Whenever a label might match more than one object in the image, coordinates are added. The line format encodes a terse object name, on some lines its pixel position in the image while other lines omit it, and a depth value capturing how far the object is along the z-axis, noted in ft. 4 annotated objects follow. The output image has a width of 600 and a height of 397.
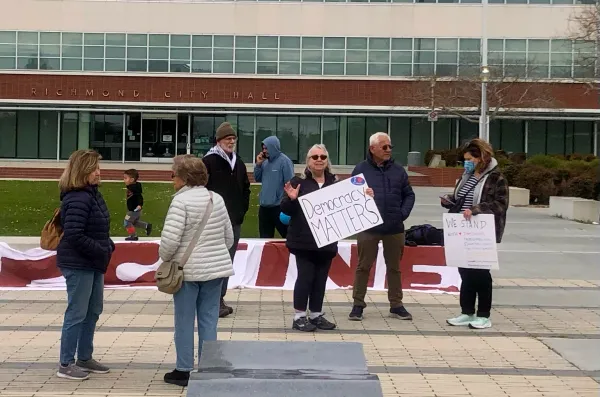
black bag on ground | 37.04
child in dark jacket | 49.24
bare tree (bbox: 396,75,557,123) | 133.39
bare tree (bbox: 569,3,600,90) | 84.84
